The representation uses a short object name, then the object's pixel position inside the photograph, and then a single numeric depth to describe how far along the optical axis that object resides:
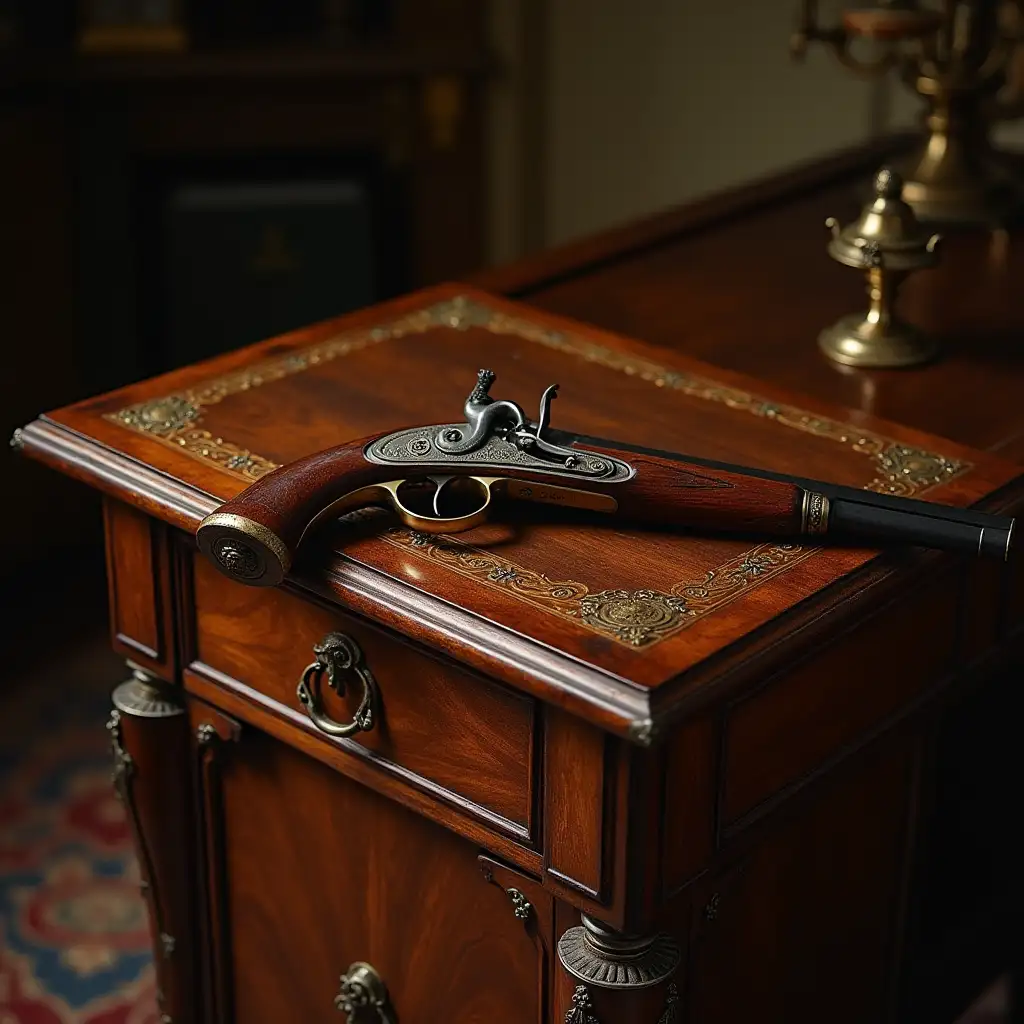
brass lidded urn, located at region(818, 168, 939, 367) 1.61
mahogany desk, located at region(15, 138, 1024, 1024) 1.32
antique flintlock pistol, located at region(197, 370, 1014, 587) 1.36
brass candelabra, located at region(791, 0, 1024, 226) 1.84
